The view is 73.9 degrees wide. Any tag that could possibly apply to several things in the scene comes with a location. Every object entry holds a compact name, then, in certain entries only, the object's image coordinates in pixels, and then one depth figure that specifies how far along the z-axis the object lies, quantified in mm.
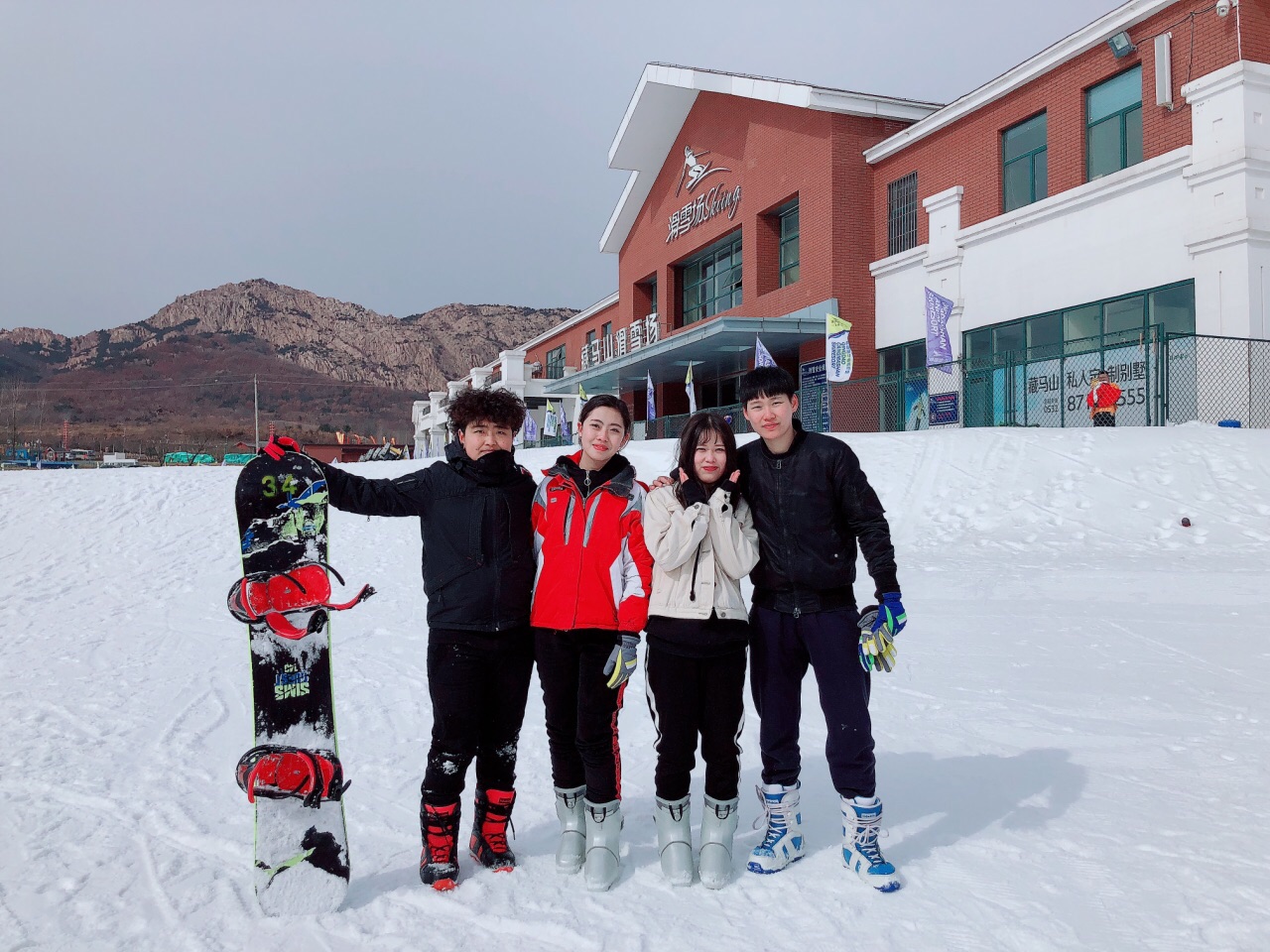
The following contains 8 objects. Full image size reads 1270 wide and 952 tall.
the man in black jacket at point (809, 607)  3102
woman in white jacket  3012
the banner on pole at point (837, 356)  18238
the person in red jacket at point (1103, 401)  13789
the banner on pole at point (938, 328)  17453
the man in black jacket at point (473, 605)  3059
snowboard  2941
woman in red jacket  3016
